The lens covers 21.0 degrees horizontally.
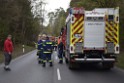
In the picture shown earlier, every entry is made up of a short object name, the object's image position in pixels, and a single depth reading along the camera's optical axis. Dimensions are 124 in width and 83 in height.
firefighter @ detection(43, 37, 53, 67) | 19.08
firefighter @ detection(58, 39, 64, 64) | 22.44
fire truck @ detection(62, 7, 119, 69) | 16.53
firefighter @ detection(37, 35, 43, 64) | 21.34
